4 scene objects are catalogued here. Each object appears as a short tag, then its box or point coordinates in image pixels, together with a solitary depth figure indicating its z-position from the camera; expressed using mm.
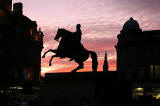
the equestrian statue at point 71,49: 18500
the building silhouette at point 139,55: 55969
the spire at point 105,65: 85588
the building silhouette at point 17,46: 54688
